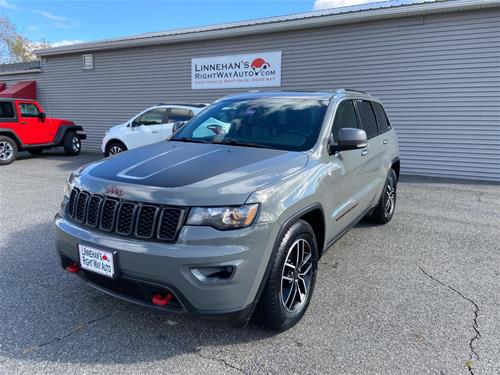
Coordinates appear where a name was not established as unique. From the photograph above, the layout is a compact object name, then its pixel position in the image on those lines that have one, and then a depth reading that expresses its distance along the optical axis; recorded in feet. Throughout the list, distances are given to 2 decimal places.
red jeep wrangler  37.19
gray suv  7.65
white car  31.53
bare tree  126.00
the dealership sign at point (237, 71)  38.22
